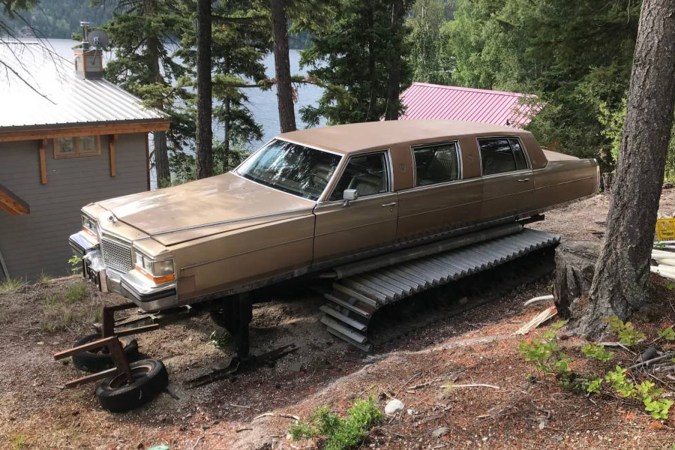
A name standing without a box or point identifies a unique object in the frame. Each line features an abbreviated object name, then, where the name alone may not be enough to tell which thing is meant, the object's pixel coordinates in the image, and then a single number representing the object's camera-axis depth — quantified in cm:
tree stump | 561
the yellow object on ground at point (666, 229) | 791
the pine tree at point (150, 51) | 2128
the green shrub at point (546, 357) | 440
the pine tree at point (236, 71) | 1691
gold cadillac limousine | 561
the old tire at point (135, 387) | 536
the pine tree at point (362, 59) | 1952
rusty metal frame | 536
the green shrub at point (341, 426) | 402
